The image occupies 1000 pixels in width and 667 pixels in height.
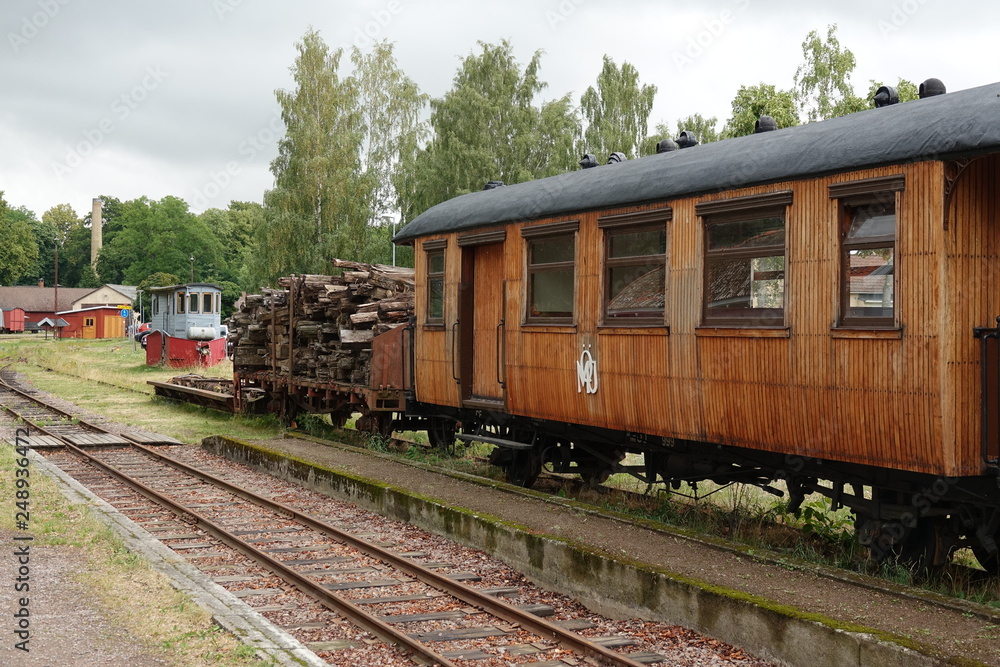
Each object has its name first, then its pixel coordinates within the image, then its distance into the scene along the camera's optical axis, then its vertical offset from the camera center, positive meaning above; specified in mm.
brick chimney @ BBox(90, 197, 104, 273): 112431 +13759
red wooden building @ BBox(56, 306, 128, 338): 86438 +2165
